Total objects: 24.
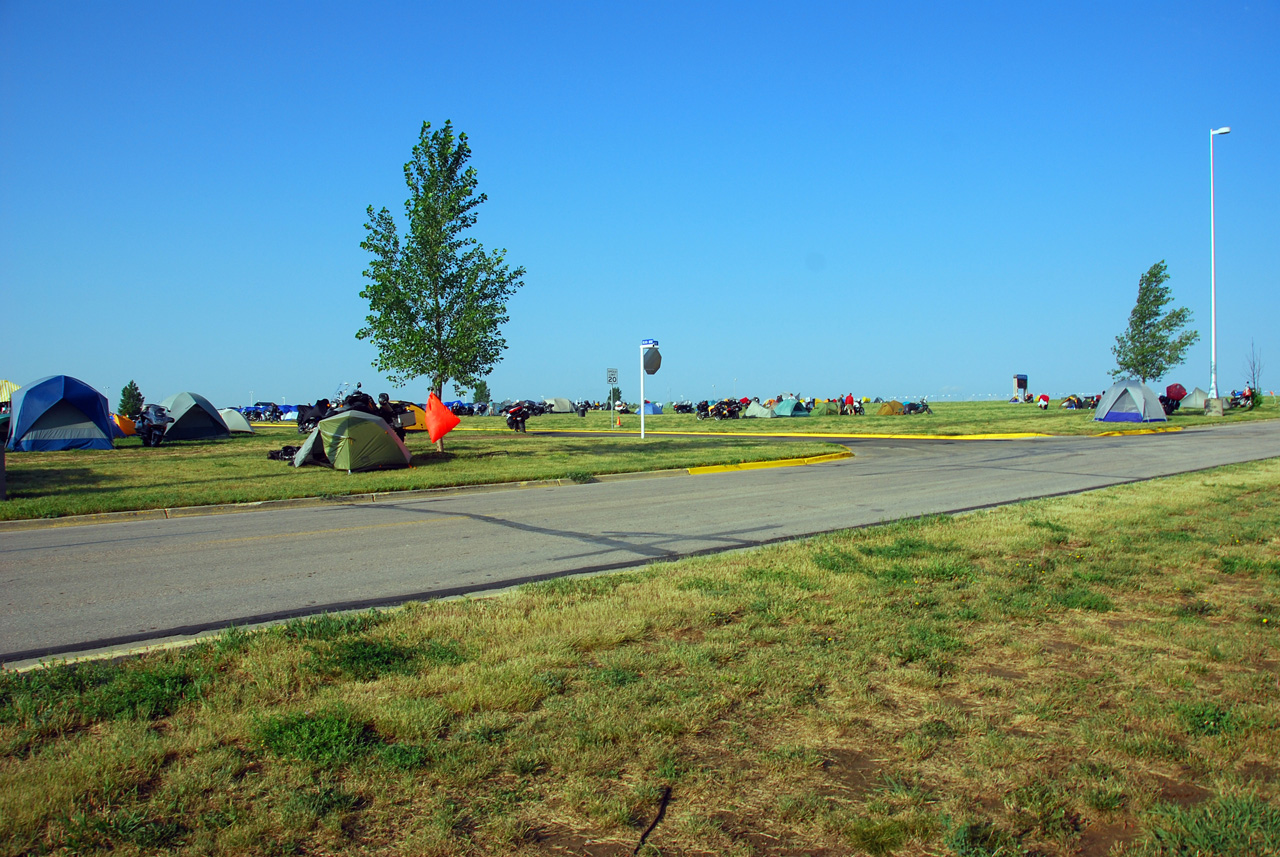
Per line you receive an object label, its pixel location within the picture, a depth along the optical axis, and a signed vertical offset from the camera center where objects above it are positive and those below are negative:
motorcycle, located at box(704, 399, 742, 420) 56.88 +0.29
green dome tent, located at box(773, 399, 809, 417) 53.59 +0.30
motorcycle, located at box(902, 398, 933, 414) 58.93 +0.18
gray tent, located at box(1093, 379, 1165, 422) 38.47 -0.02
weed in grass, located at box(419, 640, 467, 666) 4.75 -1.37
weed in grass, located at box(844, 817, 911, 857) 2.97 -1.55
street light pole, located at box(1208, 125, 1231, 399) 39.72 +6.26
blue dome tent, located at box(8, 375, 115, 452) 25.66 +0.42
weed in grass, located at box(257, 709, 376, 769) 3.55 -1.40
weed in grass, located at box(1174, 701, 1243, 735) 3.83 -1.51
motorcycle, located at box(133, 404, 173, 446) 29.14 +0.17
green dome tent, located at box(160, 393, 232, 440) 32.31 +0.35
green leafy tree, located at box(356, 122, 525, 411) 21.27 +3.66
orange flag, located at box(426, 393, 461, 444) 22.14 +0.10
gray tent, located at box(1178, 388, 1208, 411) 52.44 +0.17
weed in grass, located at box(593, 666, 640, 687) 4.43 -1.41
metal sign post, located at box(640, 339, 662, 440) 28.14 +2.04
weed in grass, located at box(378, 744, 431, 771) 3.48 -1.43
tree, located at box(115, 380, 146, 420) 49.22 +1.75
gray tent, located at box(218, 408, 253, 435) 38.53 +0.24
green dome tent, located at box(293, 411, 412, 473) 17.81 -0.41
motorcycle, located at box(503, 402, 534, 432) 39.34 +0.09
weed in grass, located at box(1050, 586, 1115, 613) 5.97 -1.43
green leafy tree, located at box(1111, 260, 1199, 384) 55.28 +4.60
